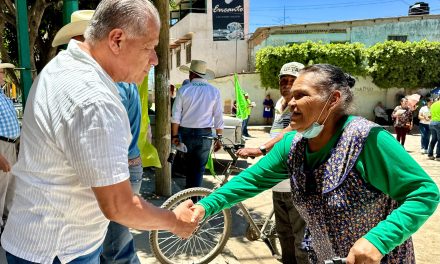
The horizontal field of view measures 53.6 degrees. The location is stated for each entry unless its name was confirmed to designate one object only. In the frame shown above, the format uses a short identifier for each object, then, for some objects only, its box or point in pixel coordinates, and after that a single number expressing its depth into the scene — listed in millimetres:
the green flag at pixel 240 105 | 14086
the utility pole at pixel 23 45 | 3912
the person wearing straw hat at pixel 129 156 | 3006
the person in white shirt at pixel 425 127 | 12852
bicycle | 4301
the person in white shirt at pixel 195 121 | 5465
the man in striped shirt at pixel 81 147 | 1398
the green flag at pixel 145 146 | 4227
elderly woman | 1770
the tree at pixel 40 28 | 7977
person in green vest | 11812
